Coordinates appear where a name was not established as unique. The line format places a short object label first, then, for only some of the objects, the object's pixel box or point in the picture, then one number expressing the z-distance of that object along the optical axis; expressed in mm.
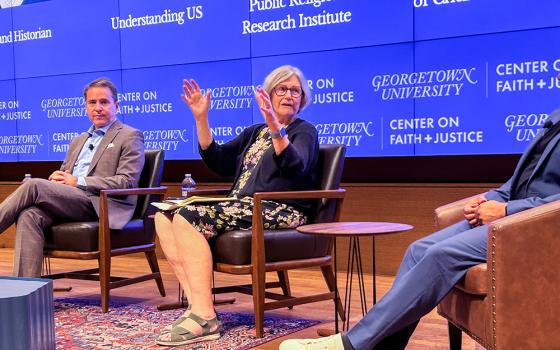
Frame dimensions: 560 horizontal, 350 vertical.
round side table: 2580
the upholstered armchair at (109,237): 3770
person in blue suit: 2252
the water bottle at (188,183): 5125
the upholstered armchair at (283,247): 3176
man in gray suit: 3760
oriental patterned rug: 3119
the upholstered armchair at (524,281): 2121
